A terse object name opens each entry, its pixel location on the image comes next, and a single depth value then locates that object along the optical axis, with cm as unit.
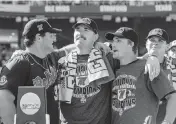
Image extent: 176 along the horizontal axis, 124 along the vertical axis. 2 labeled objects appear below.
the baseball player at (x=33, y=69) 321
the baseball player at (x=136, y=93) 335
